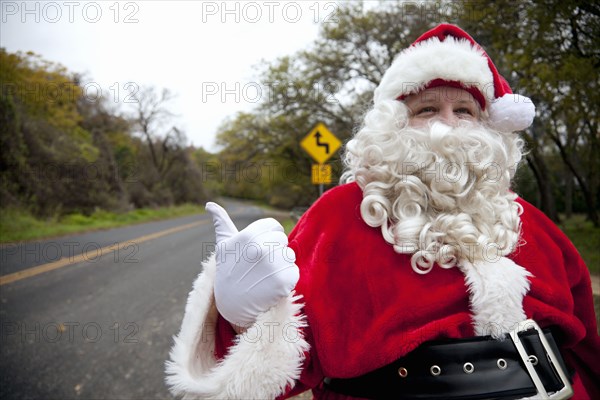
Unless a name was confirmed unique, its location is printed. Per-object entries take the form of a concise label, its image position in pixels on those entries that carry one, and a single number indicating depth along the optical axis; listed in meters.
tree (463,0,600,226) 6.42
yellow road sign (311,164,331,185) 8.46
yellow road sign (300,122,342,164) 8.88
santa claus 1.21
